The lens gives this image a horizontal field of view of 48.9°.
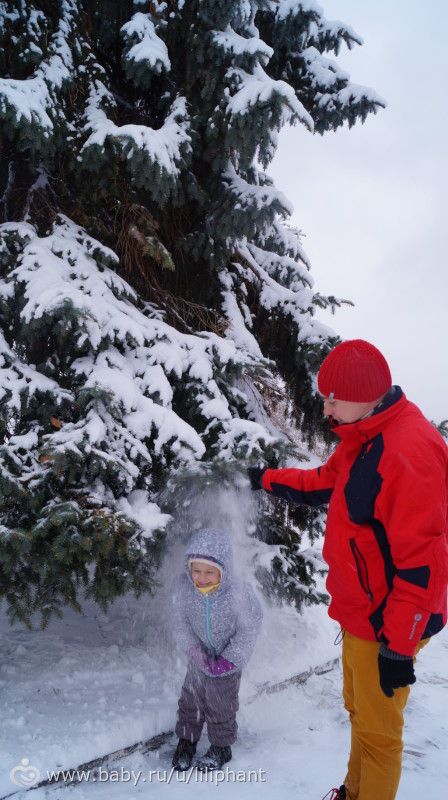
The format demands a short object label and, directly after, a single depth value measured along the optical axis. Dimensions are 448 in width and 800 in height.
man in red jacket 2.13
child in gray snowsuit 3.12
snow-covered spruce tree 3.22
